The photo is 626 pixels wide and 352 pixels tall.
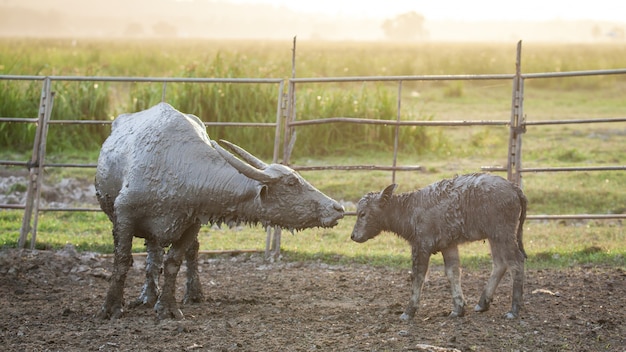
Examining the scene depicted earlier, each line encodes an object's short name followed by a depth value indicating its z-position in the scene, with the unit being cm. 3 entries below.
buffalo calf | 1346
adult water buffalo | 1285
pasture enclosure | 1753
